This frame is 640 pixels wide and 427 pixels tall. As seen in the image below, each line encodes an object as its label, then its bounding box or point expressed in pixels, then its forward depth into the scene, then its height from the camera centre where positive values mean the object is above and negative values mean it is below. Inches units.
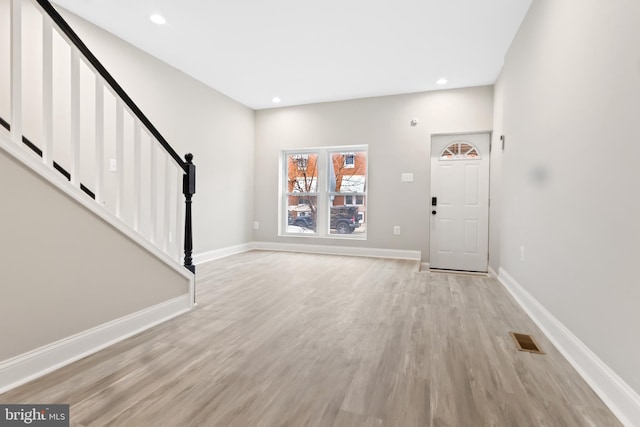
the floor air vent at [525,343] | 77.2 -36.2
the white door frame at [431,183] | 178.1 +14.4
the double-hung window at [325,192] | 213.5 +8.7
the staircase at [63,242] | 57.4 -9.7
